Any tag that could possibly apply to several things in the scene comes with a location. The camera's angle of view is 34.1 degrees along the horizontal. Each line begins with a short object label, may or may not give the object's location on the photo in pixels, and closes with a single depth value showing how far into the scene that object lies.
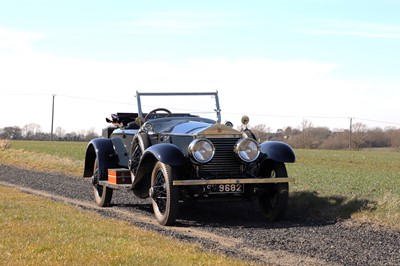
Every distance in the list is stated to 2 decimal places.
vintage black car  9.52
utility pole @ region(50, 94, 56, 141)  87.39
